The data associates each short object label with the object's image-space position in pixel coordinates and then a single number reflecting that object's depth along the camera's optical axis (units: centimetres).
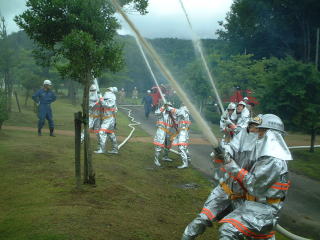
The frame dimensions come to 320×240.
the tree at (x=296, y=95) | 1555
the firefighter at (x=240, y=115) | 1126
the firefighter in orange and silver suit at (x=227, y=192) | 491
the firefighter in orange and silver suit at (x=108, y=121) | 1260
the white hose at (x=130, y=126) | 1506
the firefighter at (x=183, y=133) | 1191
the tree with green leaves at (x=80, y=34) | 706
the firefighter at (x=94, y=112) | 1333
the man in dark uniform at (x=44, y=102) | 1506
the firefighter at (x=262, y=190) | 438
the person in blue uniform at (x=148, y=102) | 2823
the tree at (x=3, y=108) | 1513
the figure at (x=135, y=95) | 4654
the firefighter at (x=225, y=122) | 1135
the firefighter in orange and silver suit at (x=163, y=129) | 1209
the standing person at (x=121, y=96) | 4440
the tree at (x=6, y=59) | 2320
